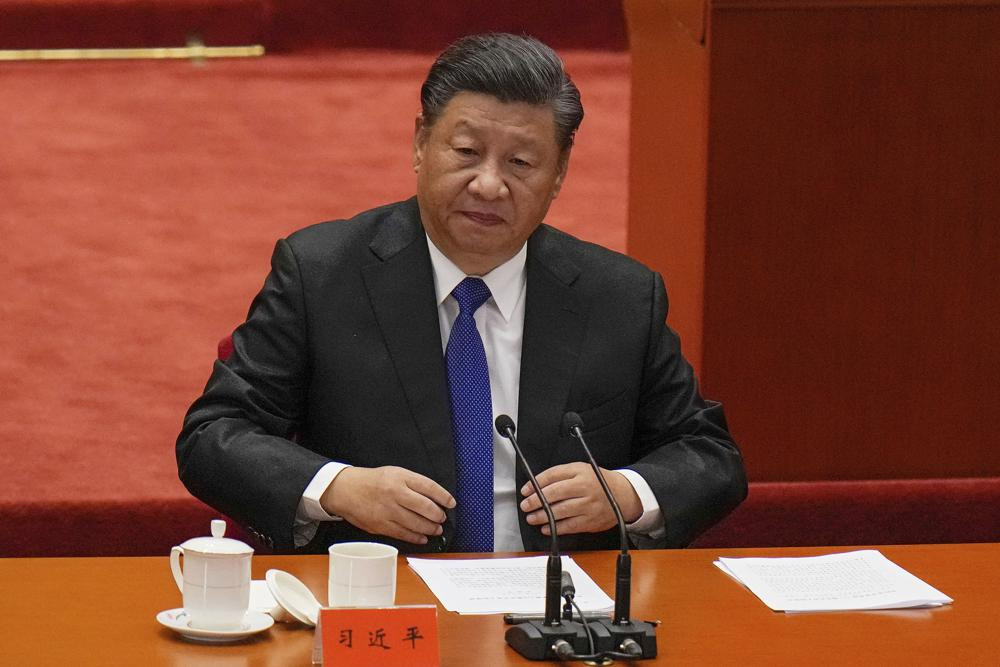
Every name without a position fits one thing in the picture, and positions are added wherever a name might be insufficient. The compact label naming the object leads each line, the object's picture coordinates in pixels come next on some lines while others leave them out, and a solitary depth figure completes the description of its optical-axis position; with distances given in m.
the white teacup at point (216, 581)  8.84
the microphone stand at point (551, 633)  8.82
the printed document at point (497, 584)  9.04
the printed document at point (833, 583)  9.13
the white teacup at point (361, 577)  8.91
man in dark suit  9.47
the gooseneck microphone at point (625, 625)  8.83
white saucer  8.84
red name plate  8.70
